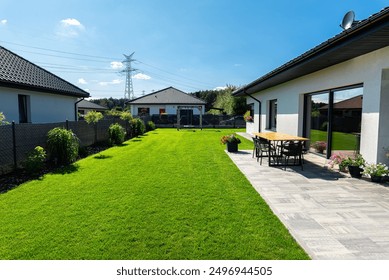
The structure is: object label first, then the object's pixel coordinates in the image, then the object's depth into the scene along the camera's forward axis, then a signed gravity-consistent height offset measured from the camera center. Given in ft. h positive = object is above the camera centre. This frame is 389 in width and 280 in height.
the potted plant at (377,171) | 17.32 -3.48
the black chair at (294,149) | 22.80 -2.52
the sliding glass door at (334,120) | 21.54 +0.22
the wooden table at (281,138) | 22.62 -1.57
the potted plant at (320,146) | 26.96 -2.74
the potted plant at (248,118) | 59.57 +0.84
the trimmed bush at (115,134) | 42.45 -2.38
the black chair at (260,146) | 25.99 -2.59
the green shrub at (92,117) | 37.12 +0.48
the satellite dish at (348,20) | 21.18 +9.09
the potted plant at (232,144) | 32.68 -3.01
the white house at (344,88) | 16.22 +3.27
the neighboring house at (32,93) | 30.42 +3.97
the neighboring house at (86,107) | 124.75 +6.83
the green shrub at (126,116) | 54.35 +0.87
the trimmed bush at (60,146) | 24.80 -2.72
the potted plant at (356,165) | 19.11 -3.38
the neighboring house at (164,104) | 104.73 +7.18
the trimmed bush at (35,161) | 21.02 -3.56
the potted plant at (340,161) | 20.60 -3.33
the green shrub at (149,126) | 76.65 -1.69
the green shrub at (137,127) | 57.74 -1.56
